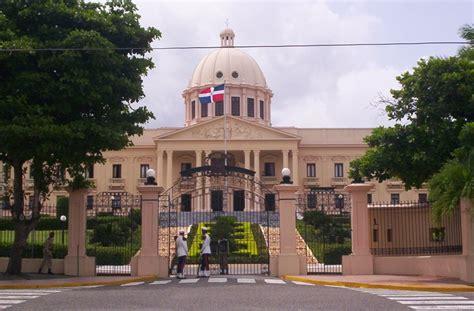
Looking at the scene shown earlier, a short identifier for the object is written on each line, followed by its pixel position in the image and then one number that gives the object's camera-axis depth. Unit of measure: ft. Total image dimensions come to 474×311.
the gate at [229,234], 81.20
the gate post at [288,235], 72.69
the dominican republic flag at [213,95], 172.88
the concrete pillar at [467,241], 60.75
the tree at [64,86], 62.08
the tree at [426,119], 69.26
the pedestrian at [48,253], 71.72
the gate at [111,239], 78.33
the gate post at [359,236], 71.61
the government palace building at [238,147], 226.79
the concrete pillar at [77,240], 72.33
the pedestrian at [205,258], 71.10
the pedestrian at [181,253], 69.87
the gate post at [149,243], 71.97
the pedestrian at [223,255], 78.43
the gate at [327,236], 81.43
